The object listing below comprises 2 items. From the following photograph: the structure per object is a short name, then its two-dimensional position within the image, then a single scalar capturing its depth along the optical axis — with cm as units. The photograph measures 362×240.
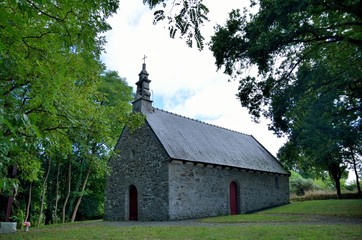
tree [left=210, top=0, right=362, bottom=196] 759
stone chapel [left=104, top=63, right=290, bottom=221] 1587
